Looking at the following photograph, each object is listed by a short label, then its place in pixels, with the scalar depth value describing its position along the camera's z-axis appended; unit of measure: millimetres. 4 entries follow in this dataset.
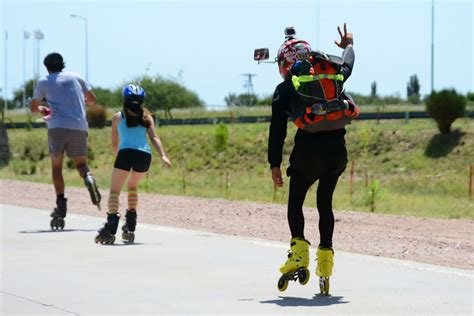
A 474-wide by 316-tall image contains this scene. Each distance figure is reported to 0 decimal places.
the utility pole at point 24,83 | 103012
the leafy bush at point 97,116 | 68625
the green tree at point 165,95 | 79562
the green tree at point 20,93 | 135625
